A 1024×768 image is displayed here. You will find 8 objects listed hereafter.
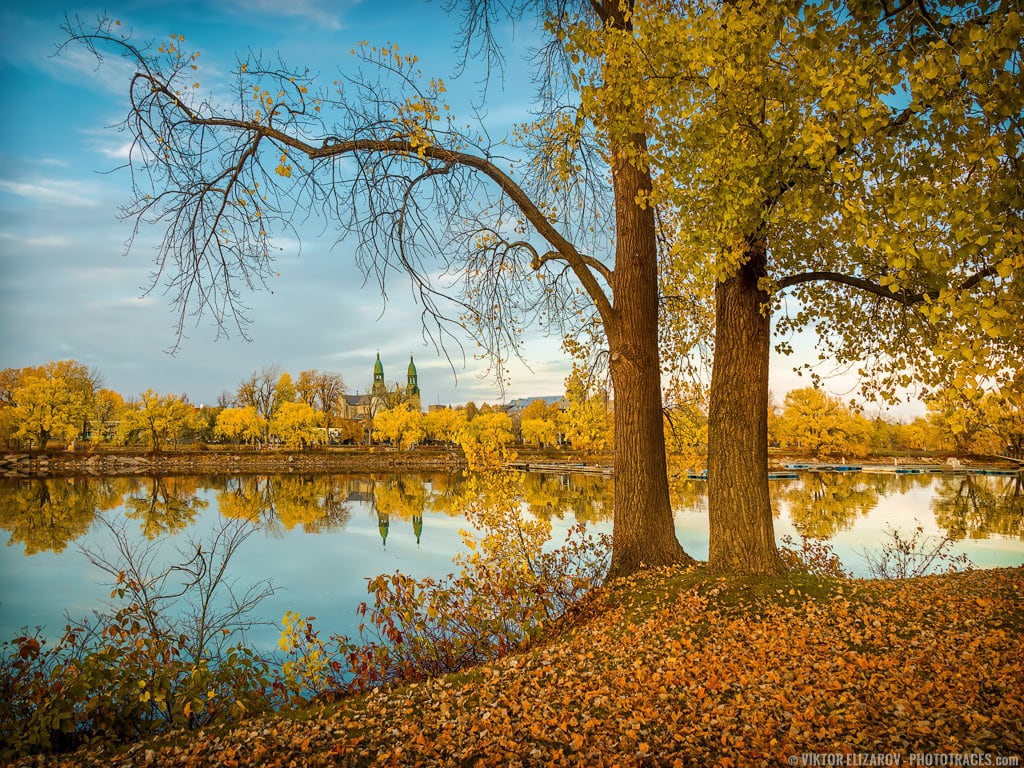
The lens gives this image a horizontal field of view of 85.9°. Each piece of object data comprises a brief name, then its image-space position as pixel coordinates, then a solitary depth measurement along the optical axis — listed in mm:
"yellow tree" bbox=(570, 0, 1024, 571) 3416
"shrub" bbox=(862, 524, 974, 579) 10206
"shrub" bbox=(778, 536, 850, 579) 7330
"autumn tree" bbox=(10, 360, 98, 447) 46625
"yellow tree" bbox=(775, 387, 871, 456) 48844
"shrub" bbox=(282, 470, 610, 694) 5988
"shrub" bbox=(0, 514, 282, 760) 4293
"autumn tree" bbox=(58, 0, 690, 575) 5852
